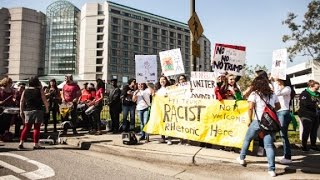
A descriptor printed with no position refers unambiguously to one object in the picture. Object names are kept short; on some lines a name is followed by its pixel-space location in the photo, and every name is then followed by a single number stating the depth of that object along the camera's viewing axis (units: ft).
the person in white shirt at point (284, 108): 24.38
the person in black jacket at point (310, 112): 29.10
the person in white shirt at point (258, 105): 22.61
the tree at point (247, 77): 183.79
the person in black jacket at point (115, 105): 39.81
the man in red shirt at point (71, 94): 39.68
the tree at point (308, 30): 131.64
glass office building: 392.88
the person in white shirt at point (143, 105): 34.14
